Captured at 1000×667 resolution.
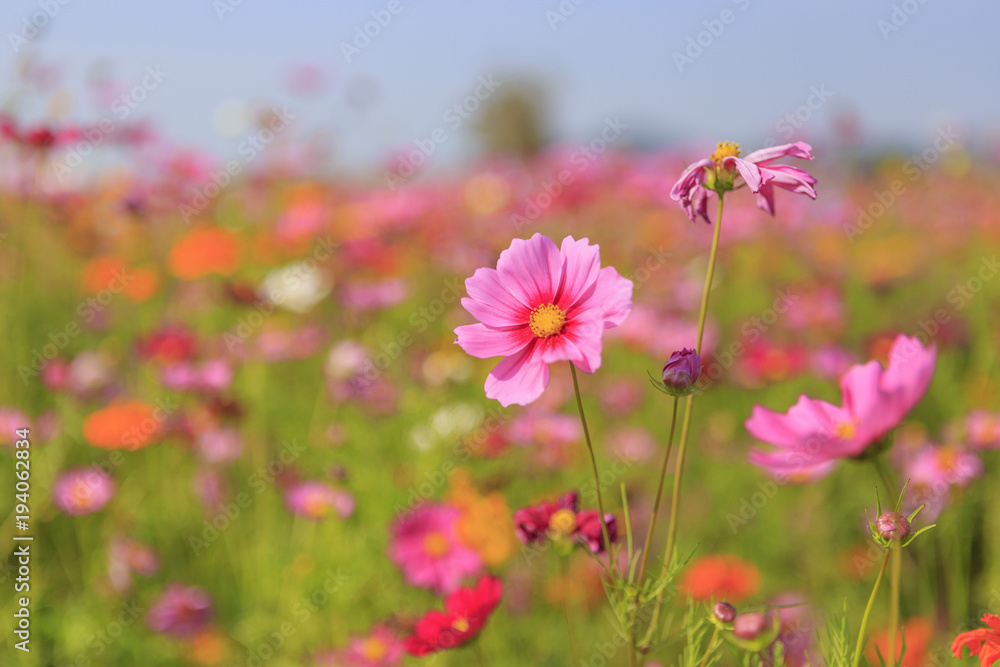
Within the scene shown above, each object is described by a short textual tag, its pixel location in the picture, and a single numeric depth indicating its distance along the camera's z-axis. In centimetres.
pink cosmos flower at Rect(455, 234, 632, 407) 134
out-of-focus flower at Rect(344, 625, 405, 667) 157
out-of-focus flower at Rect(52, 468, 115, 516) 212
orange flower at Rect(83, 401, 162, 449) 214
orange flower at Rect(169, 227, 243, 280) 309
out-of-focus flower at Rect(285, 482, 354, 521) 171
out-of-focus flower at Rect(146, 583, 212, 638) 196
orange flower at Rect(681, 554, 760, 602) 195
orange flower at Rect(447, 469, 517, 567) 181
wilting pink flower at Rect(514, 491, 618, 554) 139
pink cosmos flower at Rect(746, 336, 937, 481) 140
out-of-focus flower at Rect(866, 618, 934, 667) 159
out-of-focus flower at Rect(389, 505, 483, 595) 168
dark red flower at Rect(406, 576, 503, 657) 142
